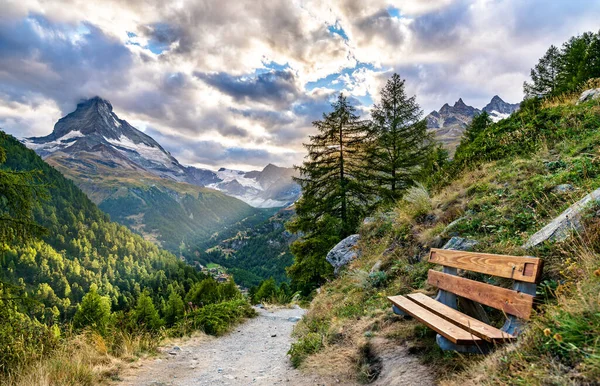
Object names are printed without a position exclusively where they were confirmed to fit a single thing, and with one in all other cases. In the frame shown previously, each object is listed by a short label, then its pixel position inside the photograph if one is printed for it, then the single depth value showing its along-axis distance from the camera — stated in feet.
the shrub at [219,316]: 36.60
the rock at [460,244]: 20.25
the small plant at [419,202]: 31.37
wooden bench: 10.98
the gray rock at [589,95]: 34.92
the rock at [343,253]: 47.19
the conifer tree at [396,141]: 69.92
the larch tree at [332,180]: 67.87
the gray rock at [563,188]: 19.05
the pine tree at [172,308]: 171.73
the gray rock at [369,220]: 50.28
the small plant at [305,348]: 22.16
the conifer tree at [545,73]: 132.57
